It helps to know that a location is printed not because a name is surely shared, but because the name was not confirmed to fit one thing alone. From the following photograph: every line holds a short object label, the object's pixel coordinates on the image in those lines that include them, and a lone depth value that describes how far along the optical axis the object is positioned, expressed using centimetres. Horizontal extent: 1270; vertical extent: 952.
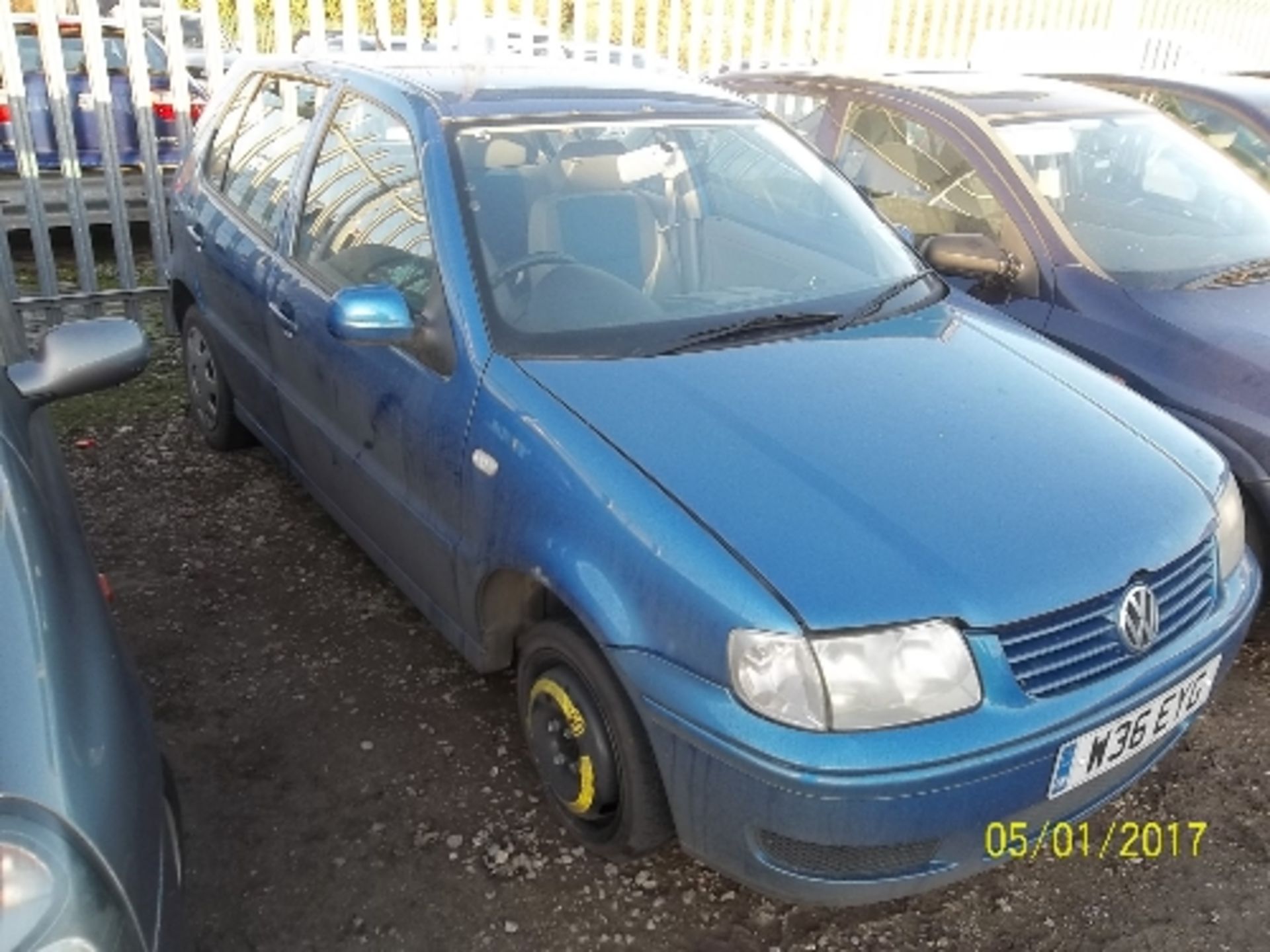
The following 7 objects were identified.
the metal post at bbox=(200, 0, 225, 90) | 589
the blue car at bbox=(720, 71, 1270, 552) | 344
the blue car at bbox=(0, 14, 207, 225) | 589
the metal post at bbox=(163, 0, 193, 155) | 577
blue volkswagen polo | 199
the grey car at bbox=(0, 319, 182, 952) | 134
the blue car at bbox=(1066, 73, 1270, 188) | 562
